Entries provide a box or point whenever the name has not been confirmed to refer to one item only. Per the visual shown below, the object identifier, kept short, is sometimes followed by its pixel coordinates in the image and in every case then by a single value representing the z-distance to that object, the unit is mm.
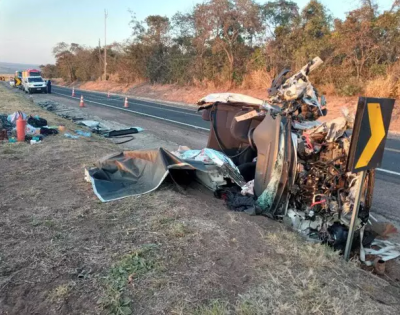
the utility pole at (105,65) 47694
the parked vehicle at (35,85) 32438
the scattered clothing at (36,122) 10174
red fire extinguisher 8266
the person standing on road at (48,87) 33875
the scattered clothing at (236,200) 4326
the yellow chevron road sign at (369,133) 2970
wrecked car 4152
